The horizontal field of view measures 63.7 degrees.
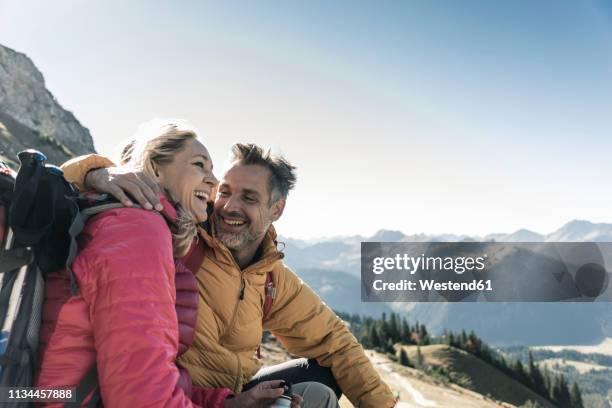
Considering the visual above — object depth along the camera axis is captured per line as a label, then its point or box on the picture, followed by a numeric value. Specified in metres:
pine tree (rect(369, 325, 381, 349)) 62.39
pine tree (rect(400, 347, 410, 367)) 45.19
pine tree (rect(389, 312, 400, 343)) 71.87
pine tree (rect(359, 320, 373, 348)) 60.84
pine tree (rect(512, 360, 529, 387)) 66.17
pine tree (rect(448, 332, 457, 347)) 71.85
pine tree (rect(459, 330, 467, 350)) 69.72
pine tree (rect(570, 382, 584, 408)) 78.14
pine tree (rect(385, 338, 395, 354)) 59.11
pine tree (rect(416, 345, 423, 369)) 46.96
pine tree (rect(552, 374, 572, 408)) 73.50
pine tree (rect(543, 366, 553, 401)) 72.44
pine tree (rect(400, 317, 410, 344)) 73.57
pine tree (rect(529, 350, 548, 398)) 69.38
